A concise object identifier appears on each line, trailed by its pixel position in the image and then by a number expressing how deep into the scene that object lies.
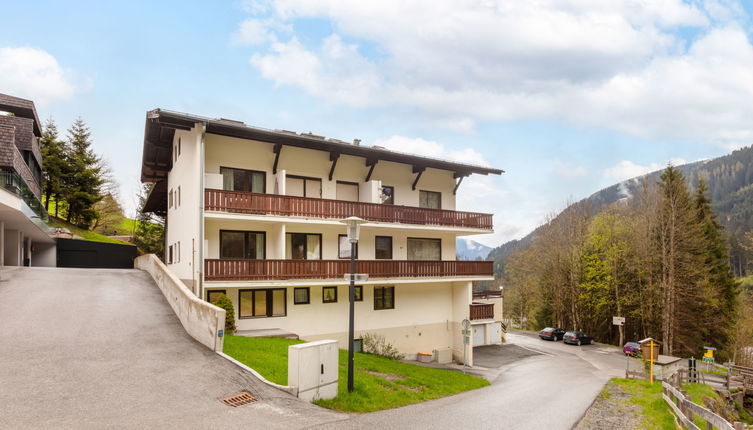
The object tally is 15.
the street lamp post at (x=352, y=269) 12.61
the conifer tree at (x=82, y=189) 47.91
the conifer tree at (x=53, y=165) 47.00
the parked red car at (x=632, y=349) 35.29
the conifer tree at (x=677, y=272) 37.25
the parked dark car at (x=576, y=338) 40.78
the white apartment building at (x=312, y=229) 20.27
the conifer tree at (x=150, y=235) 48.25
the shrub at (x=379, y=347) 23.42
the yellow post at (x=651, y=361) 23.28
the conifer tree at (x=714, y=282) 38.66
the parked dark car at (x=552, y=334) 43.22
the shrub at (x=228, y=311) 18.41
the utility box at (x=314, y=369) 11.15
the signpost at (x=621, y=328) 29.89
